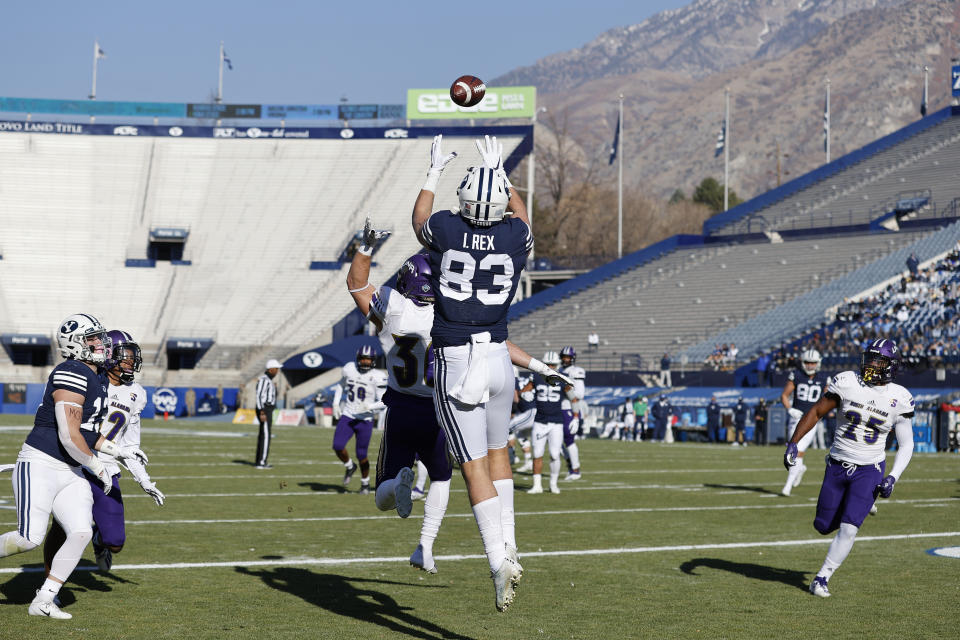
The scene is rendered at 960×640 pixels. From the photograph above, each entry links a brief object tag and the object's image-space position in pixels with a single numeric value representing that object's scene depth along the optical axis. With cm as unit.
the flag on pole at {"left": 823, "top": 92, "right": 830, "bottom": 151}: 5932
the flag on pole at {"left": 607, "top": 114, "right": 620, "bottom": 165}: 6070
